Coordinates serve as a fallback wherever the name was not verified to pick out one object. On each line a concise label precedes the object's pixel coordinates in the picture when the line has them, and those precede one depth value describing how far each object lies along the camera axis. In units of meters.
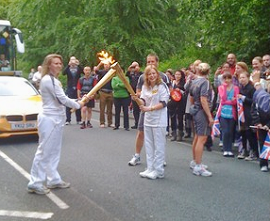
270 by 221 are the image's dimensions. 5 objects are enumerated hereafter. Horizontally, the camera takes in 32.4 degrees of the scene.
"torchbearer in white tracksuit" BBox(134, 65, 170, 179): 7.27
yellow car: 10.40
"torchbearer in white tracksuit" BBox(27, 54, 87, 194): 6.39
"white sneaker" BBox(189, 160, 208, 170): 8.04
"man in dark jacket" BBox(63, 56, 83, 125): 13.82
